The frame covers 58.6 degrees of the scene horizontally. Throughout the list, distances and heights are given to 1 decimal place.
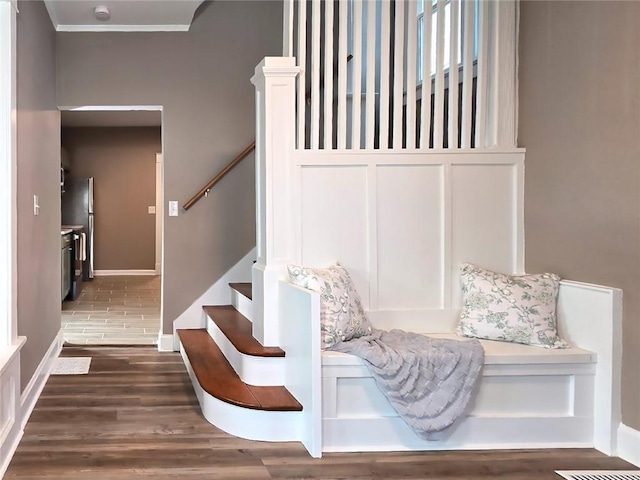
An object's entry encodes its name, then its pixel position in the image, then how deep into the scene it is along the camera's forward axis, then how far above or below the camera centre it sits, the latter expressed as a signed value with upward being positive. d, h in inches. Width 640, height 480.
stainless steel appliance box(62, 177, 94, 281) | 319.3 +8.6
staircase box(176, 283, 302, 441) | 100.6 -32.2
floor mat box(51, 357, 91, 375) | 144.0 -38.4
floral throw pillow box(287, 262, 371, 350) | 102.0 -15.3
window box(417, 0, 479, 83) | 156.1 +60.3
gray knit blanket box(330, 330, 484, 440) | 94.3 -26.7
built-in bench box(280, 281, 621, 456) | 96.4 -30.5
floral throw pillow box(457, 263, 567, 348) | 104.7 -16.6
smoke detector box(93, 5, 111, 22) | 148.6 +54.9
